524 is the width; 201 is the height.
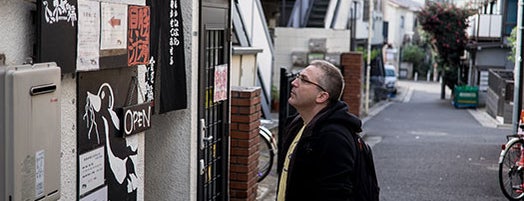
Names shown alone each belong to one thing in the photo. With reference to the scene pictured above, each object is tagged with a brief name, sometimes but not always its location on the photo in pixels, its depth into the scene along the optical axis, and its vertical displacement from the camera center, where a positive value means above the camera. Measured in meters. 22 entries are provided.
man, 3.86 -0.50
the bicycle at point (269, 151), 9.93 -1.38
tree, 43.16 +1.12
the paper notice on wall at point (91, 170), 4.38 -0.75
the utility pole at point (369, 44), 27.09 +0.02
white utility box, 3.29 -0.42
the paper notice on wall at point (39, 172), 3.57 -0.62
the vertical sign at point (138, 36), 4.85 +0.02
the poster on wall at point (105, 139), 4.36 -0.59
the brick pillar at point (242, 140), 8.20 -1.03
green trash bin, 37.94 -2.41
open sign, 4.91 -0.51
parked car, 49.83 -2.19
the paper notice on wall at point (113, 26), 4.40 +0.07
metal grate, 6.73 -0.81
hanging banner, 5.56 -0.09
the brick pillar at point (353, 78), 20.86 -0.91
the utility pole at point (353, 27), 30.45 +0.69
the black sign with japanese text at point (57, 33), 3.70 +0.02
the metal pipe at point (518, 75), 15.34 -0.54
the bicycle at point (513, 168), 9.73 -1.51
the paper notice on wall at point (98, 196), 4.49 -0.92
